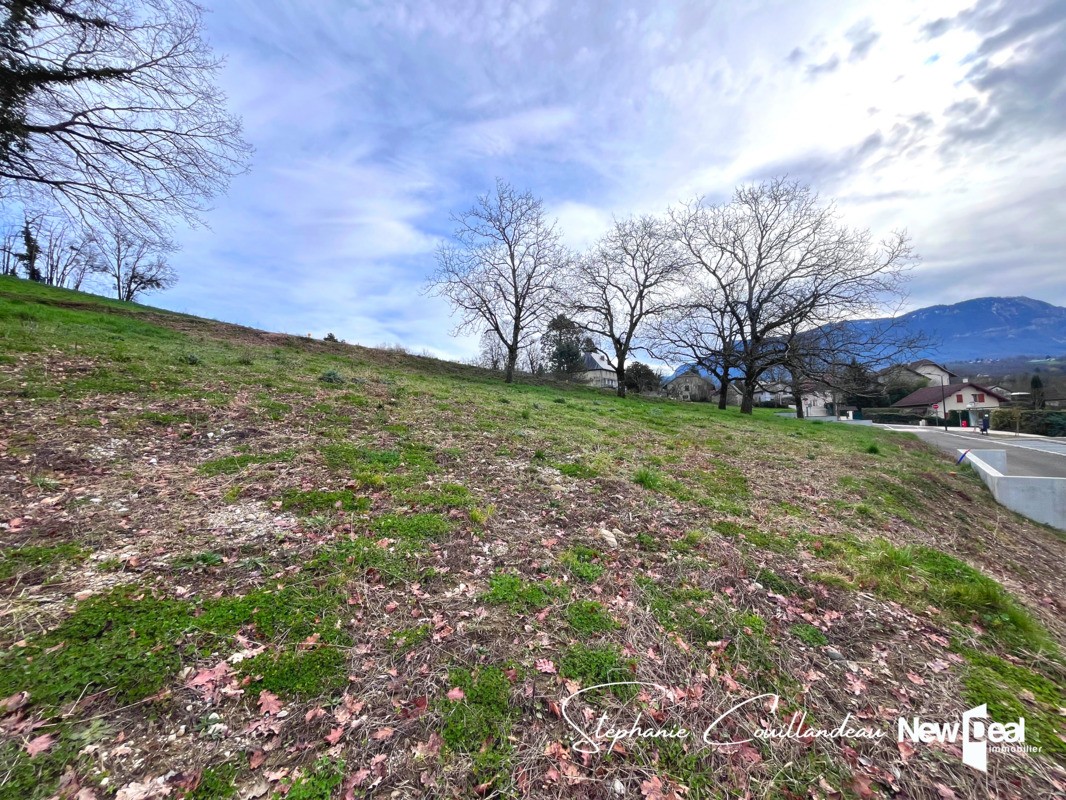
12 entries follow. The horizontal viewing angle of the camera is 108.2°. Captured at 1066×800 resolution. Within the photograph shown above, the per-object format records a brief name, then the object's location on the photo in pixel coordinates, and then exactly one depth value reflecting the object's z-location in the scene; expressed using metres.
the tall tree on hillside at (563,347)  25.55
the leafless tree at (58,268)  37.42
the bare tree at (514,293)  22.22
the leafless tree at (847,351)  18.22
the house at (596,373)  41.80
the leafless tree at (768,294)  20.82
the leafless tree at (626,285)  24.77
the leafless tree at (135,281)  37.56
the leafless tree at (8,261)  31.98
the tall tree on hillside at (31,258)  29.92
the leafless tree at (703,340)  24.25
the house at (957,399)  56.09
